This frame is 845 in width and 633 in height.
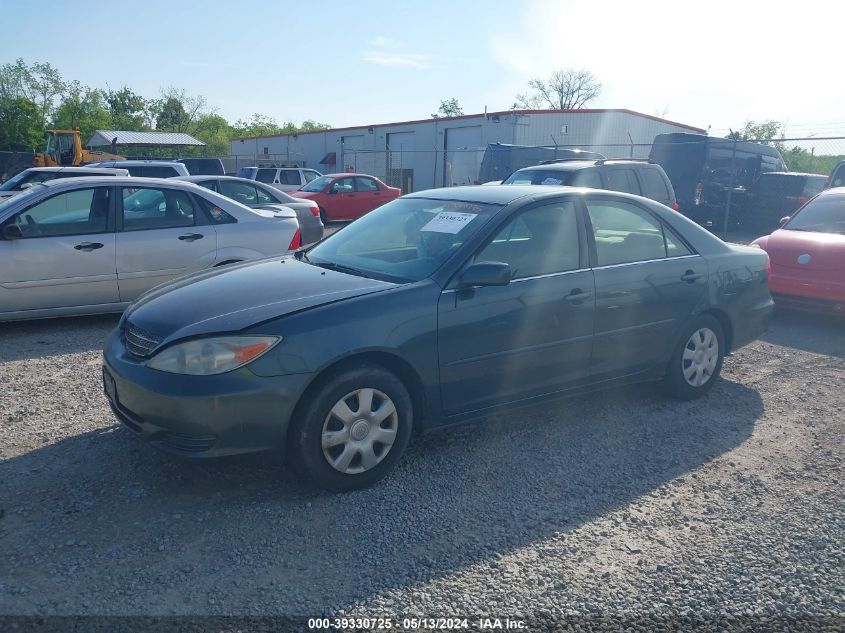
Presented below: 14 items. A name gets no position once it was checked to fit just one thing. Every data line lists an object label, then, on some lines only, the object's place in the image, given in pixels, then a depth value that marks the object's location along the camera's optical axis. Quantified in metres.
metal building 29.66
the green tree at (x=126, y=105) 79.31
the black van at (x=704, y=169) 18.05
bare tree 73.31
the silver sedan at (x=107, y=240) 6.75
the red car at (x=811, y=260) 7.78
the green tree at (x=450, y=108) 92.25
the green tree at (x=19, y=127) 54.06
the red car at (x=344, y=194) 19.92
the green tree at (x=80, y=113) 66.85
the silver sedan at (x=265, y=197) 12.09
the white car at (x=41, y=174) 13.21
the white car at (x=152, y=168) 15.82
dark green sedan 3.55
